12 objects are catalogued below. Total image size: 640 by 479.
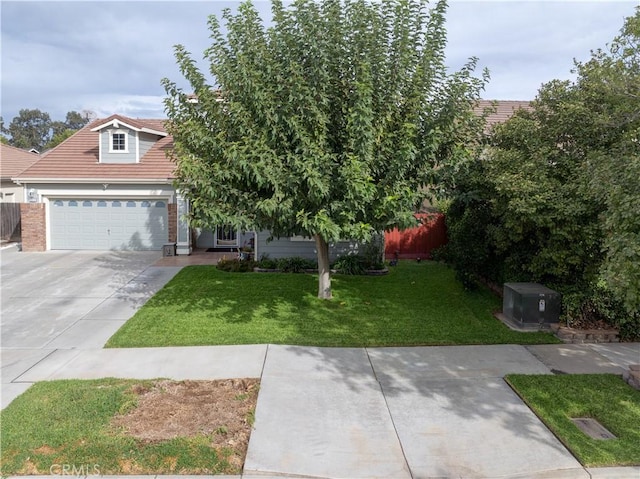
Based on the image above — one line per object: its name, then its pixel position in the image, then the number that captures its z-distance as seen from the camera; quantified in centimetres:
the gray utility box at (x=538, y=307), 880
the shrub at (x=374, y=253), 1426
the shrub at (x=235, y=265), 1419
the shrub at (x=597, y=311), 830
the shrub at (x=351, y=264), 1393
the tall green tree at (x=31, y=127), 7669
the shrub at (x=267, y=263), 1432
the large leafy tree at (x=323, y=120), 759
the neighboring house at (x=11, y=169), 2208
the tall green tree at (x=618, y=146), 471
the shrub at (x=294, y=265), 1417
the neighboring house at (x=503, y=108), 1837
